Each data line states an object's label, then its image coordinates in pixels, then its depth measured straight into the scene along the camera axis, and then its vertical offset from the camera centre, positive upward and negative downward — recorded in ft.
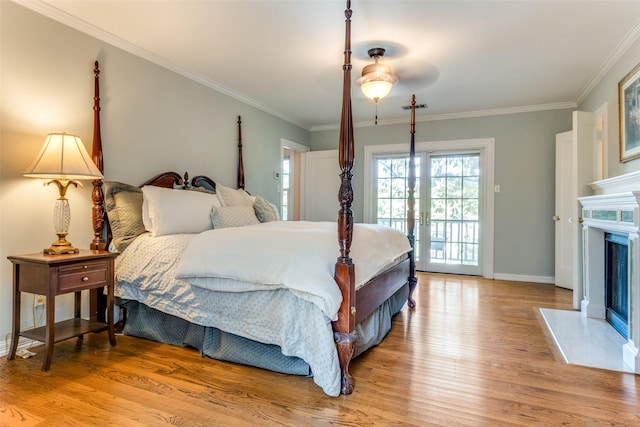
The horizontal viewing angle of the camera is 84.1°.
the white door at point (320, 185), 19.67 +1.83
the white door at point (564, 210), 15.12 +0.42
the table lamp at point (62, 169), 7.48 +1.02
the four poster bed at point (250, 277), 6.55 -1.26
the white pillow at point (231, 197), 12.18 +0.71
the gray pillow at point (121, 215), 9.36 +0.04
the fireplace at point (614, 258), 7.59 -1.04
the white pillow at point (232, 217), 10.41 +0.01
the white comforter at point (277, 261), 6.52 -0.89
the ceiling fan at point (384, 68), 10.30 +4.91
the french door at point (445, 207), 17.80 +0.60
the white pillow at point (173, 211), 9.28 +0.15
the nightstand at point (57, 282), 7.13 -1.39
